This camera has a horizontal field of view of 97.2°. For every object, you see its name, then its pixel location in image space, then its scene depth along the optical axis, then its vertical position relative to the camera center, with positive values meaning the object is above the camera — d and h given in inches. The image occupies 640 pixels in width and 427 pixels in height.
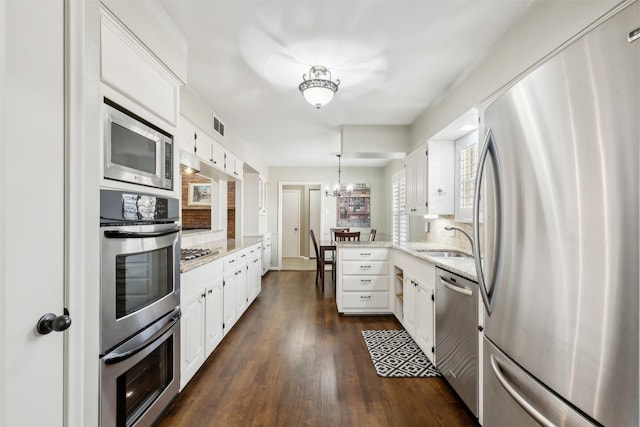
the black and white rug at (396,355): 90.7 -51.4
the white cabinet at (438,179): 125.6 +15.2
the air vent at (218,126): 131.0 +40.5
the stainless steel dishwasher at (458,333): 67.7 -32.3
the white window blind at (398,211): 219.1 +0.8
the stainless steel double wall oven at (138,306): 47.9 -19.1
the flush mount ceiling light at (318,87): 90.4 +40.2
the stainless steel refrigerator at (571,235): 27.8 -2.6
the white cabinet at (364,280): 141.4 -34.4
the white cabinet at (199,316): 76.5 -32.5
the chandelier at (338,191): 250.1 +19.1
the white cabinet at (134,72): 49.6 +28.3
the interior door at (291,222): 325.7 -12.7
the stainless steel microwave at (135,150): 50.3 +12.3
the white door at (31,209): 27.9 +0.0
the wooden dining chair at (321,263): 201.2 -38.3
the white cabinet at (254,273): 148.4 -35.0
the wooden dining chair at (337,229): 249.9 -16.3
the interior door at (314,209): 328.2 +2.0
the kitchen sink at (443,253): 113.8 -16.9
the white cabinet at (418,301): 92.8 -32.9
